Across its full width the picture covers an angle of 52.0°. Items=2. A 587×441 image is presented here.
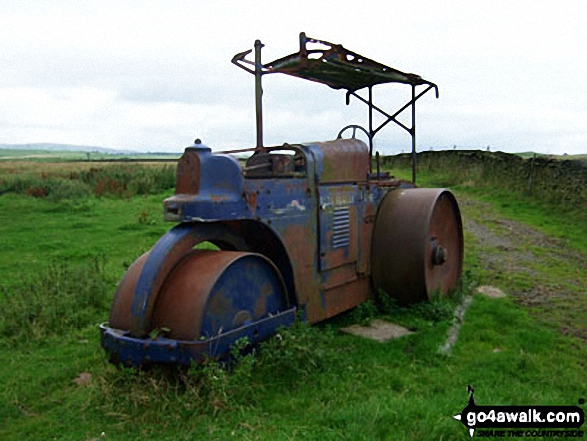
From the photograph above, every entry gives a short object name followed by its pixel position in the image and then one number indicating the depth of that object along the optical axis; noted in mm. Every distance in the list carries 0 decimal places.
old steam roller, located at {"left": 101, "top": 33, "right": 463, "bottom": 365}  4082
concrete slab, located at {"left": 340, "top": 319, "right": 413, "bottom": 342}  5727
